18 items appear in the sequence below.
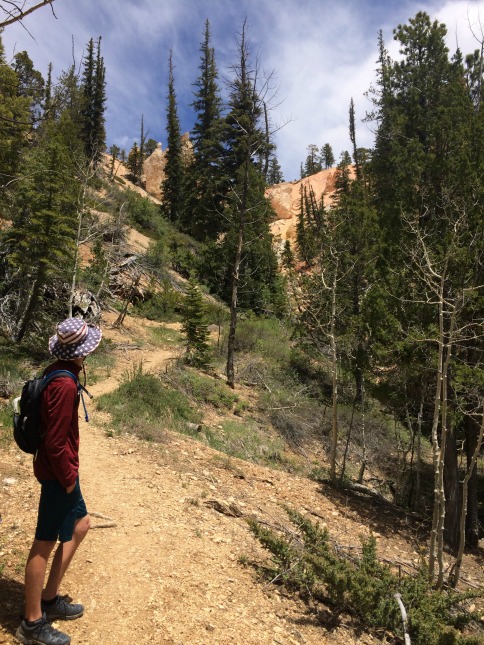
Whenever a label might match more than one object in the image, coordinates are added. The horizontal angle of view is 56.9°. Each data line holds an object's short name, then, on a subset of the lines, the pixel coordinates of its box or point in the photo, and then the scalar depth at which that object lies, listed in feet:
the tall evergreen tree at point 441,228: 27.17
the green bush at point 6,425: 21.23
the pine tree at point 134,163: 193.85
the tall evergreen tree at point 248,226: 50.72
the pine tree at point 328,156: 223.71
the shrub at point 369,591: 13.20
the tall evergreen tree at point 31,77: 92.73
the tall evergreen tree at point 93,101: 122.53
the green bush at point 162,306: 72.43
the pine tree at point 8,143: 39.97
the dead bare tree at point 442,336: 17.51
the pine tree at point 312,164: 220.43
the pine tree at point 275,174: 230.79
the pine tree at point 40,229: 41.70
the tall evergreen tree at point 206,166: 98.48
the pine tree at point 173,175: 129.80
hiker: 8.73
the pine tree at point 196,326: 50.24
